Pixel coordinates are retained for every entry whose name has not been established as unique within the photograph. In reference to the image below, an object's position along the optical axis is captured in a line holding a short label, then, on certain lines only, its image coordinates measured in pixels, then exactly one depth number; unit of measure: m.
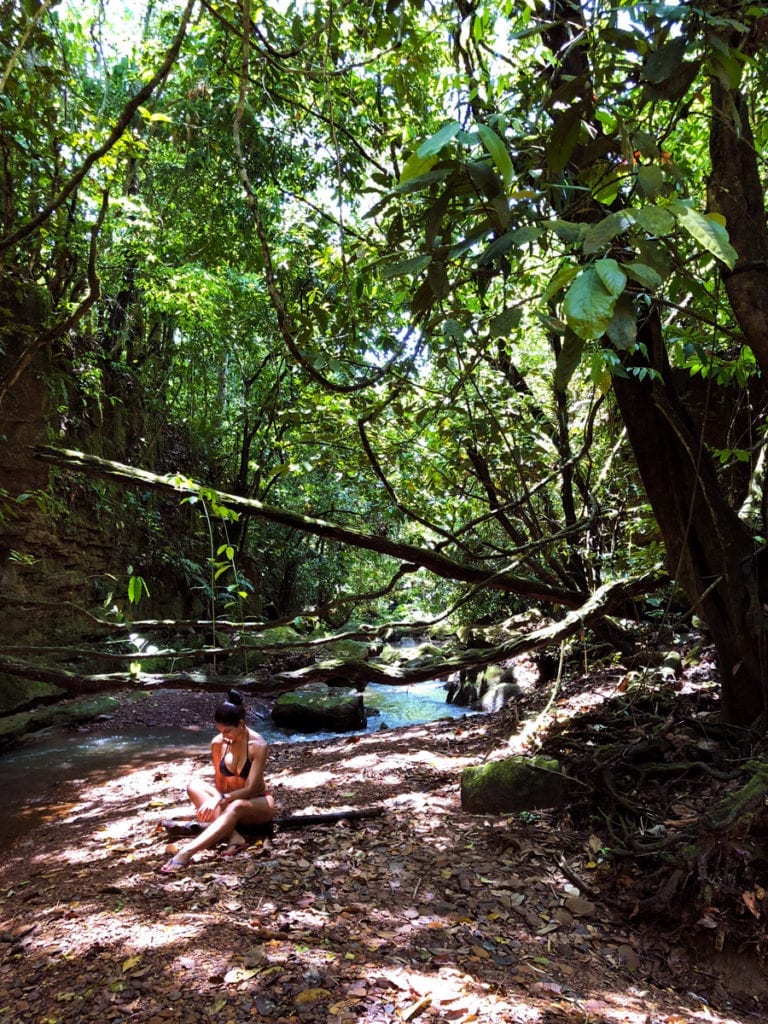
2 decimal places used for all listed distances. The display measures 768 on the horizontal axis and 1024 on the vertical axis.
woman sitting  3.79
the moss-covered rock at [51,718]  7.22
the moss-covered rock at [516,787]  3.88
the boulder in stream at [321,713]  9.10
